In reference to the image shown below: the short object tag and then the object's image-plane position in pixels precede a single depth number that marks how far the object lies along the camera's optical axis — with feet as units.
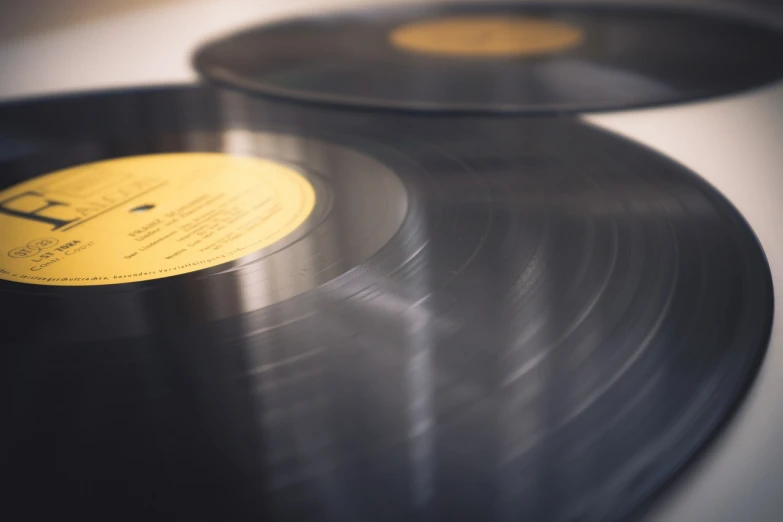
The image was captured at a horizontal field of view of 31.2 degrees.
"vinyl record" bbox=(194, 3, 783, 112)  1.73
